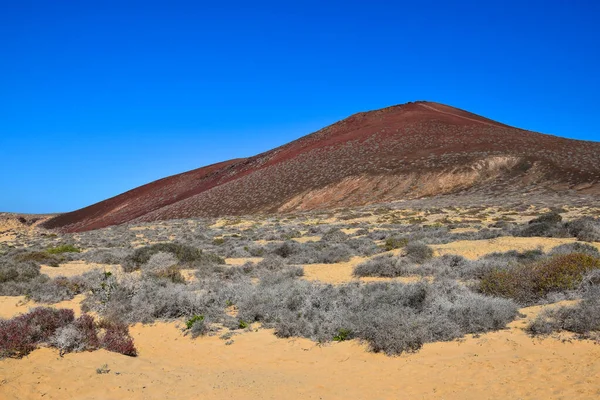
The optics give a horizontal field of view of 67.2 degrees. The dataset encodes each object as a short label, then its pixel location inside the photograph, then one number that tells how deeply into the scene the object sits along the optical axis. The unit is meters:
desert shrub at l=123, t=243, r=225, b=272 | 14.41
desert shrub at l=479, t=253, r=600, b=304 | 8.14
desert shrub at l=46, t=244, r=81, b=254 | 19.36
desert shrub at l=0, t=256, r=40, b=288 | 12.05
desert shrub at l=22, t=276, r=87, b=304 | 10.24
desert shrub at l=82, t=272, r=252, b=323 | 8.79
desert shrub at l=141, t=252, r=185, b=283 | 11.53
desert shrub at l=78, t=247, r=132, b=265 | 16.47
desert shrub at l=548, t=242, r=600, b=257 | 11.66
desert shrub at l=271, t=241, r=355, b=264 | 14.67
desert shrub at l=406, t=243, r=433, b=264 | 12.87
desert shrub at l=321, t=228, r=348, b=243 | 19.55
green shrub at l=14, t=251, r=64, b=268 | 16.01
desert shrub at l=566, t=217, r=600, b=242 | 13.99
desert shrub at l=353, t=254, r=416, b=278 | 11.59
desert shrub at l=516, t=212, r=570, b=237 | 15.12
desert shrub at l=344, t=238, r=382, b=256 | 15.54
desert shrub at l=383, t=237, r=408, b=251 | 15.68
